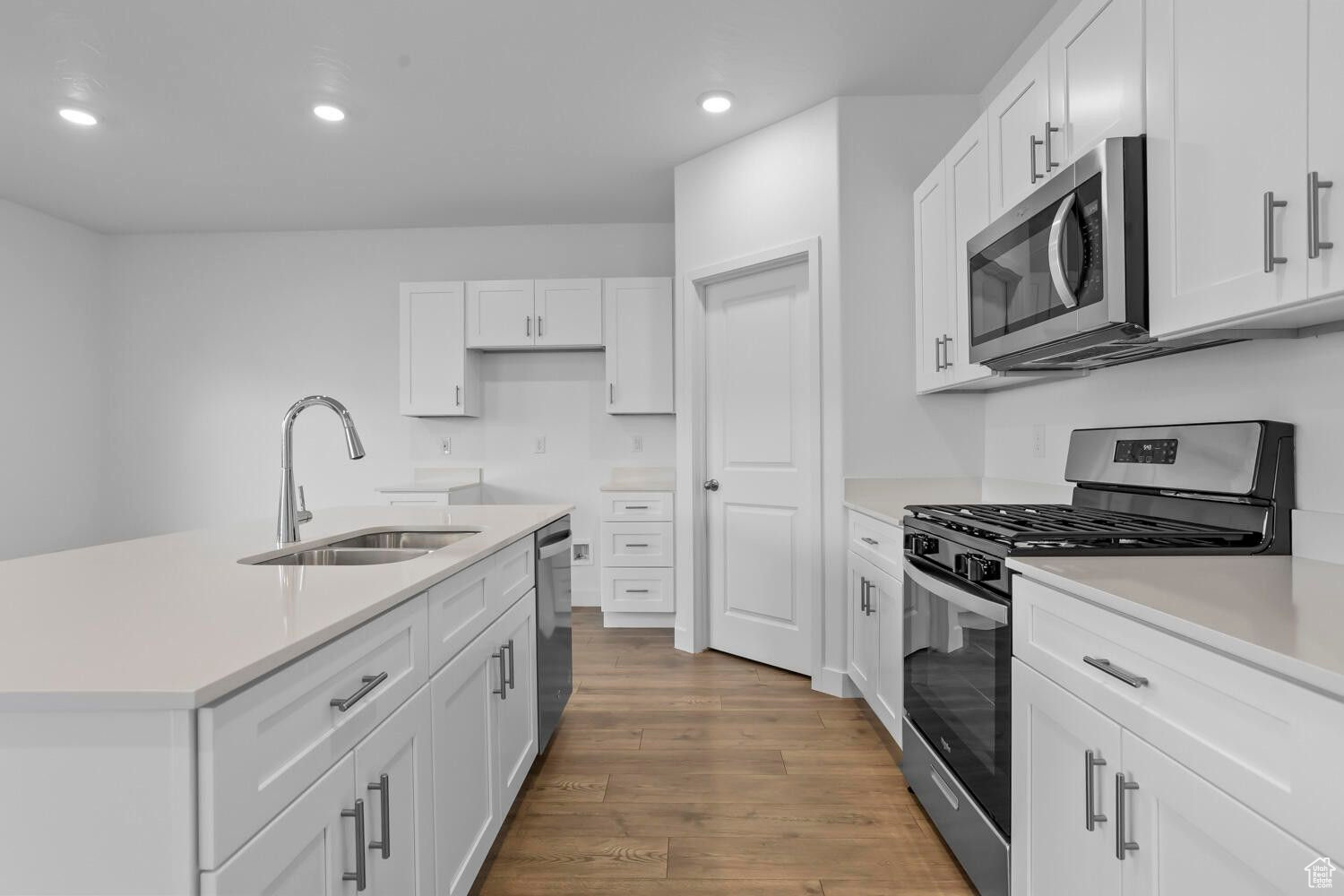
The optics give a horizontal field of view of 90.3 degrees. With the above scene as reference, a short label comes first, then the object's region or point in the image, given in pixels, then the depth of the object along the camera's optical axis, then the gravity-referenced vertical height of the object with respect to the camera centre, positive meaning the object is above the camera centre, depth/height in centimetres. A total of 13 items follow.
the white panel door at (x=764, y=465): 321 -8
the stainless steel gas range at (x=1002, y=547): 142 -21
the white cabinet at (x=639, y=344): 436 +69
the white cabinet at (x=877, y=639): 223 -71
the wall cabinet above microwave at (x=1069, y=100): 149 +90
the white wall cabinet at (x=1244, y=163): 103 +50
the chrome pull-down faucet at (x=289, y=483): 172 -9
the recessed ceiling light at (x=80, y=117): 314 +158
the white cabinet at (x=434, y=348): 451 +69
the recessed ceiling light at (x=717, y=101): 303 +160
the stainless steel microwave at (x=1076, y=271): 146 +44
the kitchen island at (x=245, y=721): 71 -35
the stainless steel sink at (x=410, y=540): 214 -30
